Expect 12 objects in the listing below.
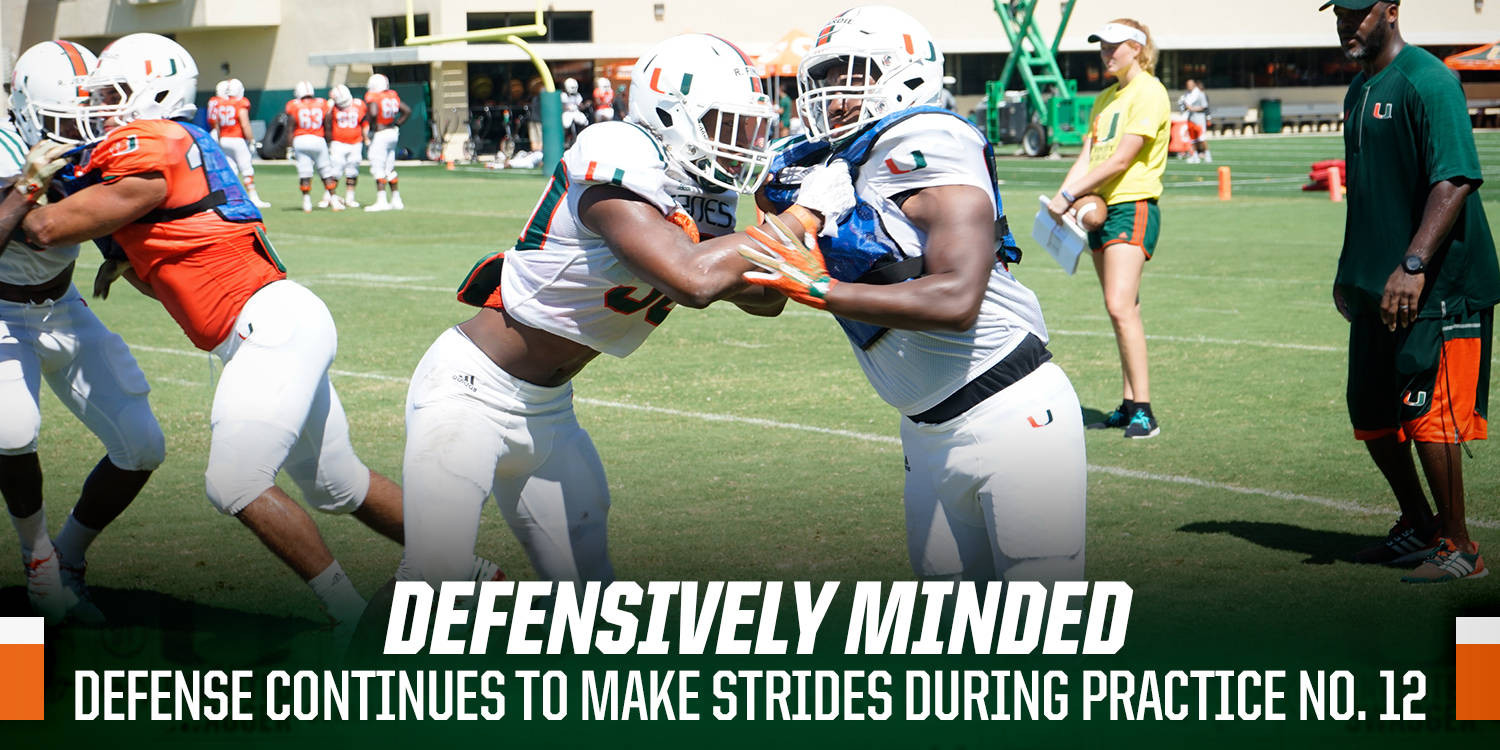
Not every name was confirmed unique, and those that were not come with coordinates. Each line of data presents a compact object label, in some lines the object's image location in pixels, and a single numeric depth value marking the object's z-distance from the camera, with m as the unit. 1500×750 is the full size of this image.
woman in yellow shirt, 15.78
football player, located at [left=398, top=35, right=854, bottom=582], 7.52
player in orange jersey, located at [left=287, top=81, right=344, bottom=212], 45.81
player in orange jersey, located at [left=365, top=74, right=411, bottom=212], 46.27
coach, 10.38
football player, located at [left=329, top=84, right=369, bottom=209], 46.62
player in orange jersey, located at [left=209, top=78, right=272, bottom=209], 51.47
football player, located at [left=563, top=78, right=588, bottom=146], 72.81
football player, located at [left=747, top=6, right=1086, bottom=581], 7.05
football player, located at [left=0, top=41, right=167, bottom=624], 10.23
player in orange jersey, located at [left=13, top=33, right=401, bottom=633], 9.20
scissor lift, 71.75
